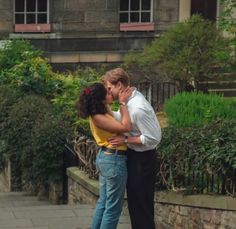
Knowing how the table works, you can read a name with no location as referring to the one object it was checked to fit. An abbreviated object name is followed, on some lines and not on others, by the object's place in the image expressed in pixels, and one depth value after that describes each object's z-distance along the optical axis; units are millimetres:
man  6387
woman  6383
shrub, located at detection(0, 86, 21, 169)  12266
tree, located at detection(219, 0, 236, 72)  14164
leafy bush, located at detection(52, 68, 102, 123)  12334
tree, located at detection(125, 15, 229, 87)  15617
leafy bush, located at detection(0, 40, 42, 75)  15688
